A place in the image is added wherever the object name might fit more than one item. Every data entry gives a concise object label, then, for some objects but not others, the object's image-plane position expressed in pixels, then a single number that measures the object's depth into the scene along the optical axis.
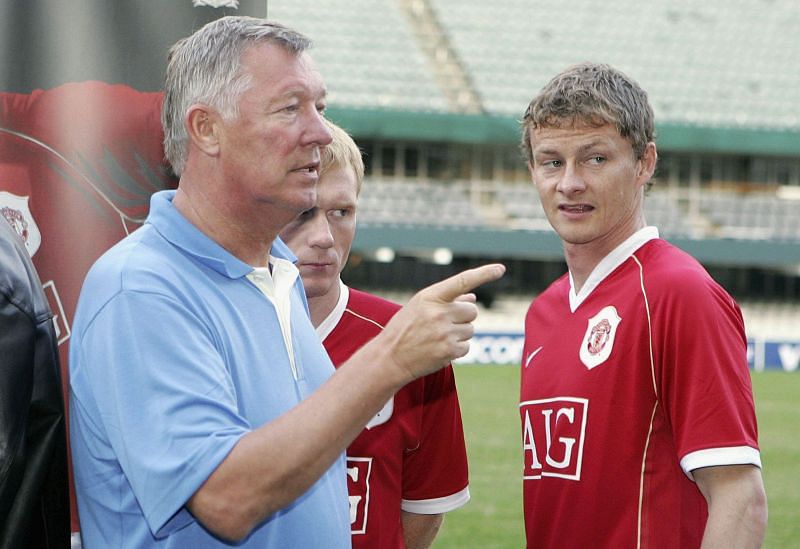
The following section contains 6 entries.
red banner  4.82
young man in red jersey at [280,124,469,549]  5.30
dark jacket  3.19
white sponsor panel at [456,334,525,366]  44.59
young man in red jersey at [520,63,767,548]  4.48
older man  3.21
